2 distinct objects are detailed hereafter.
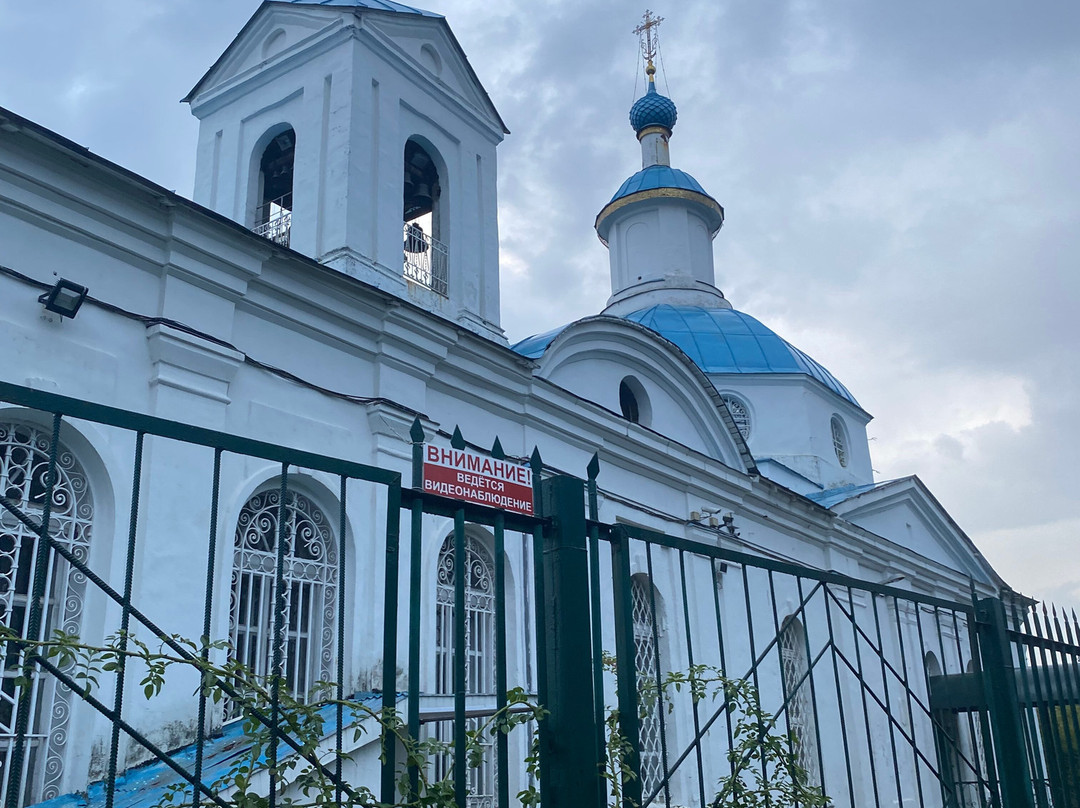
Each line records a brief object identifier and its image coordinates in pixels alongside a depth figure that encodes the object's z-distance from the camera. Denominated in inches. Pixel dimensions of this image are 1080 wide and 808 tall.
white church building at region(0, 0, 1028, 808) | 258.8
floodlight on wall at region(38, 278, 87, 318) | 257.6
